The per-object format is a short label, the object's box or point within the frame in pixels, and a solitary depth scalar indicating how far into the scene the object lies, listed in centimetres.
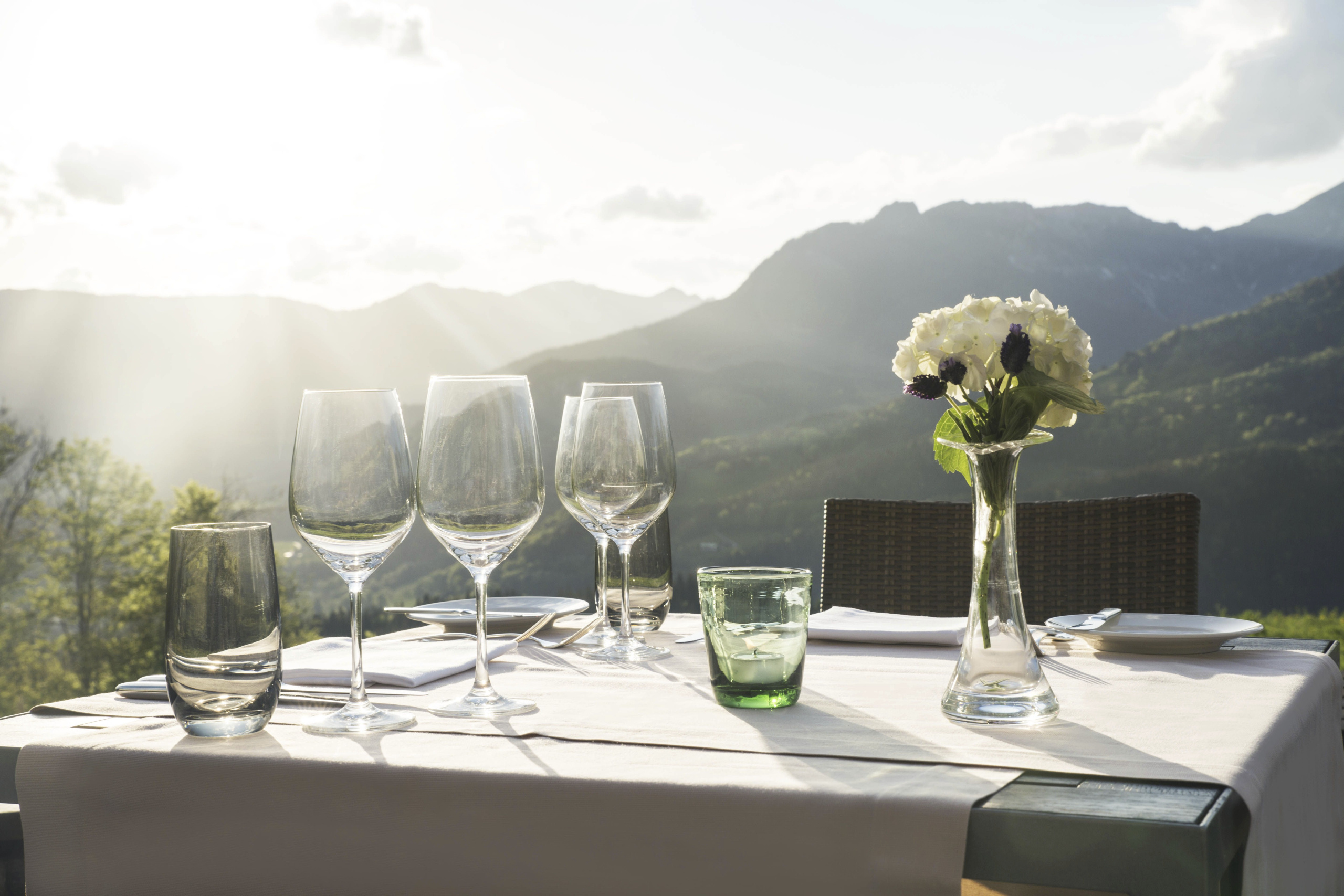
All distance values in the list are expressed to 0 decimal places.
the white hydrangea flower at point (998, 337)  90
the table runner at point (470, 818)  64
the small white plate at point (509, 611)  148
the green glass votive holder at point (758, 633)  92
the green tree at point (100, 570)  1088
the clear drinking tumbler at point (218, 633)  84
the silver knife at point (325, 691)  105
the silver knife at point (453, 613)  150
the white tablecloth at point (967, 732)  74
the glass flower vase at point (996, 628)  86
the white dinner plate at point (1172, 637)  118
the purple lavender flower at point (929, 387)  92
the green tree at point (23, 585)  1033
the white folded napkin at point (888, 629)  129
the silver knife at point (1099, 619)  126
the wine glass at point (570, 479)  120
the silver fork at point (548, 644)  131
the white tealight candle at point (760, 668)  93
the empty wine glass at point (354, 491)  90
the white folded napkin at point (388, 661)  110
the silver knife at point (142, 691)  106
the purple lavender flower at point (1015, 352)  87
